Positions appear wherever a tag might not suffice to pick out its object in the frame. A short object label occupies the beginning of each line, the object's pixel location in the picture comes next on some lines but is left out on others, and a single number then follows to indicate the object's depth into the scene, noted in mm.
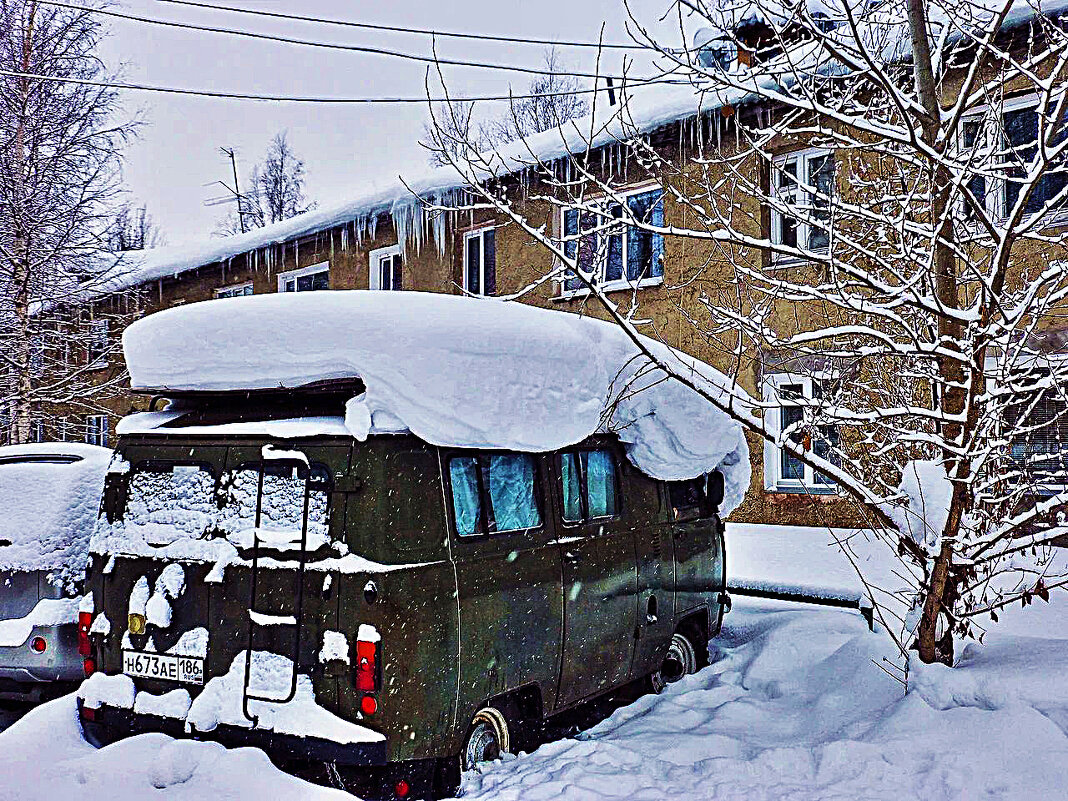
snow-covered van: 3857
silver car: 5379
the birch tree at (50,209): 14812
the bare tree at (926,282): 4477
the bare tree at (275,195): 43562
